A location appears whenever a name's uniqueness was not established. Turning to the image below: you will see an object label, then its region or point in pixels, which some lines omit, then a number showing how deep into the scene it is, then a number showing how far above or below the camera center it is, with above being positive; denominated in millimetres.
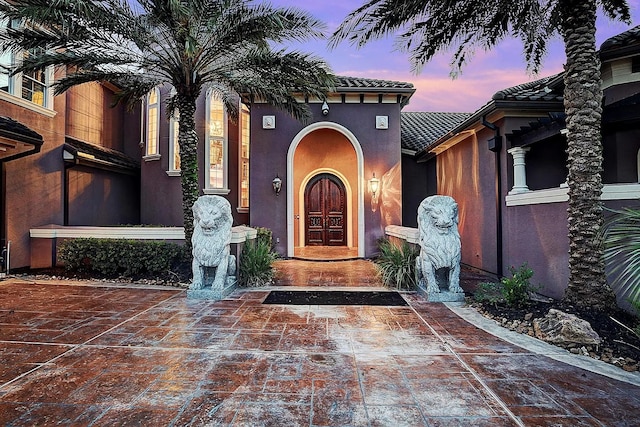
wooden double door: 14398 +474
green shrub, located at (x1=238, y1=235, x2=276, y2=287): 7609 -905
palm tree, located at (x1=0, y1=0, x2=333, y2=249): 6832 +3743
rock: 4188 -1310
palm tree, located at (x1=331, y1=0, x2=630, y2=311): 5084 +3558
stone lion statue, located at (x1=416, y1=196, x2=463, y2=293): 6277 -300
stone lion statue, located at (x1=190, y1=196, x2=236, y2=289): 6477 -285
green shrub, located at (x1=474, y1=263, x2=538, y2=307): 5500 -1030
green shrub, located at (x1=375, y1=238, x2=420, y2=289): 7453 -956
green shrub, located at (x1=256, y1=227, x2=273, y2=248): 10803 -344
